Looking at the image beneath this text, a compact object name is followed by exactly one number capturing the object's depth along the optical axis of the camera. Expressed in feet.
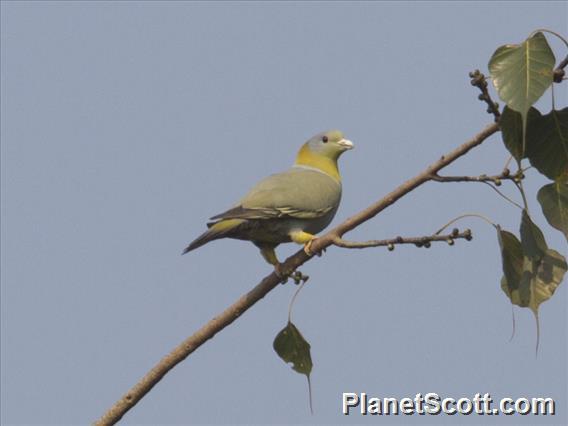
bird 34.68
